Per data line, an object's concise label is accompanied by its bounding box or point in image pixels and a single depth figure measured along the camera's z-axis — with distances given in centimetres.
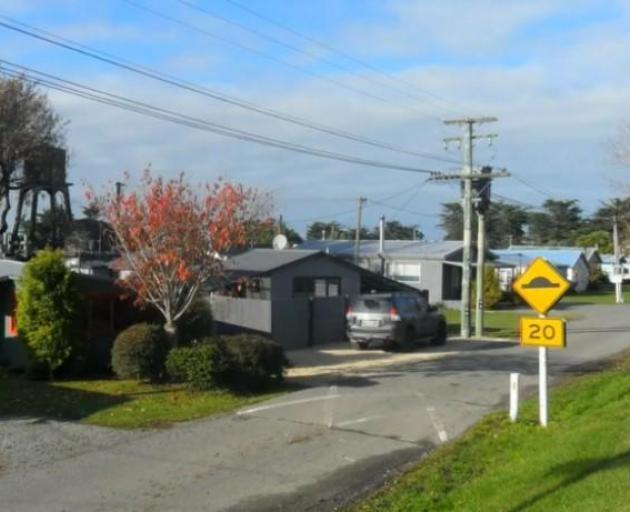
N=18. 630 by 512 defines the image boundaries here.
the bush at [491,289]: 5238
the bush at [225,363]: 1666
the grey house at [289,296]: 2633
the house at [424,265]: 5531
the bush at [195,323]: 2029
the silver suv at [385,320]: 2670
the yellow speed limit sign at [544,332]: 1330
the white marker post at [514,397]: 1408
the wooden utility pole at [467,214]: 3253
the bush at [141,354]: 1781
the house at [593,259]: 8651
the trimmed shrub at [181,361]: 1684
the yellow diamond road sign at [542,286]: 1348
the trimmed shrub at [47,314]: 1866
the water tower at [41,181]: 3266
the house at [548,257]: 6456
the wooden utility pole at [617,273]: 5991
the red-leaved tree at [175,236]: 1770
